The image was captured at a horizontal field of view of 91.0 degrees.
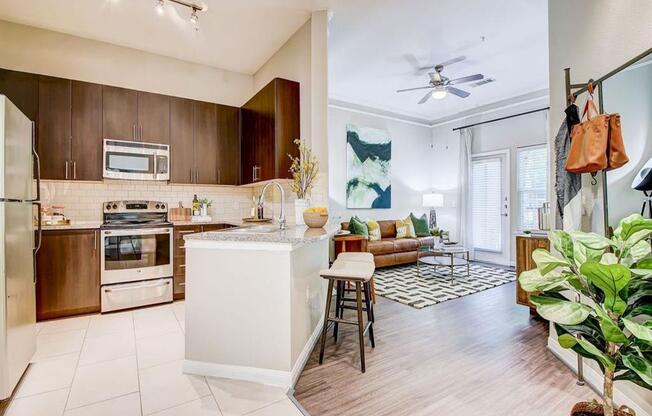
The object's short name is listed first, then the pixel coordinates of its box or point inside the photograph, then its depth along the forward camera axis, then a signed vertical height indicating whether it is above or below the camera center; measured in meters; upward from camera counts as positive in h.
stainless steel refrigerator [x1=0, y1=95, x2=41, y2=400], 1.87 -0.23
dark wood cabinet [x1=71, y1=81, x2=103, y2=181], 3.61 +0.92
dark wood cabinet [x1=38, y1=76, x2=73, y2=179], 3.45 +0.93
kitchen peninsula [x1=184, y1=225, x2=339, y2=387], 2.08 -0.64
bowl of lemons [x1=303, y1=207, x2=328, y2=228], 2.78 -0.06
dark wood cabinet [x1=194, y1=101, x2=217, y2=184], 4.30 +0.94
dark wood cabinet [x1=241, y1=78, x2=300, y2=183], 3.54 +0.95
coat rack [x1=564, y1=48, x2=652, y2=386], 1.91 +0.78
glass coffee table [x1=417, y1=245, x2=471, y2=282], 4.96 -0.71
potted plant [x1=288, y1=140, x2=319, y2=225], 3.16 +0.31
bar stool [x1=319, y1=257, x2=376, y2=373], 2.21 -0.46
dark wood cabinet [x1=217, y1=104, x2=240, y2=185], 4.45 +0.92
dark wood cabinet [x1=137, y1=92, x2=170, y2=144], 3.95 +1.17
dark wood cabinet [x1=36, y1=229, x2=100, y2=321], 3.23 -0.65
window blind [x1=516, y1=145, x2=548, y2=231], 5.61 +0.47
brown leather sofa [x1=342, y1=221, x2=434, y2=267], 5.66 -0.68
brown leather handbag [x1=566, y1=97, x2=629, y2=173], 1.82 +0.37
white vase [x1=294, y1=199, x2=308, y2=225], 3.15 +0.01
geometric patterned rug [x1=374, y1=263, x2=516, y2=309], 4.06 -1.10
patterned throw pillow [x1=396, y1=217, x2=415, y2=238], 6.38 -0.40
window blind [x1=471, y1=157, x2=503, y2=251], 6.30 +0.11
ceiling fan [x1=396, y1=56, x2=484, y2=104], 4.56 +1.81
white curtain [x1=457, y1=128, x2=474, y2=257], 6.60 +0.37
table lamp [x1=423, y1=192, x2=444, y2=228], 6.91 +0.15
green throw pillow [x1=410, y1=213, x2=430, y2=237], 6.51 -0.35
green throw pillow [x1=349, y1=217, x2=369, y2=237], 5.58 -0.32
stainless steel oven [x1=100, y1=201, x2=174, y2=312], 3.51 -0.55
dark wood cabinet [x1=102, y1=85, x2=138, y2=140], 3.76 +1.17
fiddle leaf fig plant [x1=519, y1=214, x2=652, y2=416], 1.14 -0.35
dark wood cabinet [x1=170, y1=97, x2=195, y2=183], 4.13 +0.91
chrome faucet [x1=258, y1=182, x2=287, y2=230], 2.85 -0.10
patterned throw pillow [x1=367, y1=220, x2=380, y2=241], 5.90 -0.38
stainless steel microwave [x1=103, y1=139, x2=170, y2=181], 3.75 +0.62
